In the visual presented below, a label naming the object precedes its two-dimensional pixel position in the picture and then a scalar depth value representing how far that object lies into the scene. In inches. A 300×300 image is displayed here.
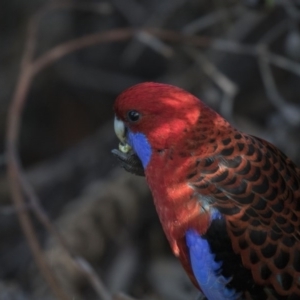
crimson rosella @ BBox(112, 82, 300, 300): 160.9
